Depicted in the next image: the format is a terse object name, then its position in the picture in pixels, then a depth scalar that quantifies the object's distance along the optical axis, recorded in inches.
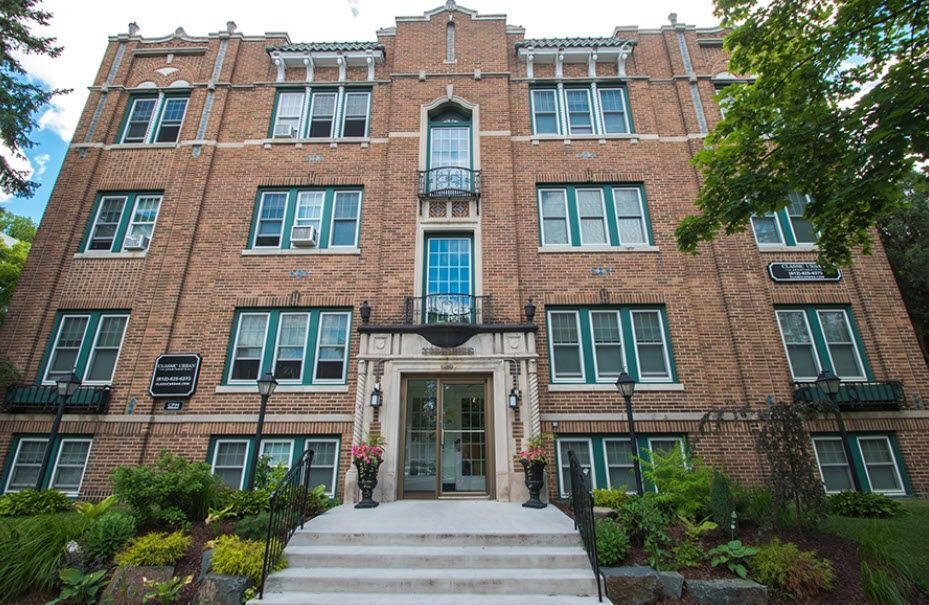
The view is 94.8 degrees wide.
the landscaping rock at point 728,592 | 200.4
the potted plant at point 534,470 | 336.5
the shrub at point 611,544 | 222.9
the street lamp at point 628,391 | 338.0
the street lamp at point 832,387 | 338.3
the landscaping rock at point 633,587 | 203.9
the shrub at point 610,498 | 308.2
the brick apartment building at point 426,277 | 399.5
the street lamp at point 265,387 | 344.2
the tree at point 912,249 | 561.6
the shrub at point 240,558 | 210.8
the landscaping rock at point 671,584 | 206.4
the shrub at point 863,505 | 316.2
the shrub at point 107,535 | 233.9
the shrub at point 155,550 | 222.5
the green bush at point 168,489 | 264.7
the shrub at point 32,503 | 307.9
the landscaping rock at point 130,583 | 207.6
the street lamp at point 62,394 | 352.1
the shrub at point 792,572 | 204.1
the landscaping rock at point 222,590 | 200.7
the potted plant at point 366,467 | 338.2
